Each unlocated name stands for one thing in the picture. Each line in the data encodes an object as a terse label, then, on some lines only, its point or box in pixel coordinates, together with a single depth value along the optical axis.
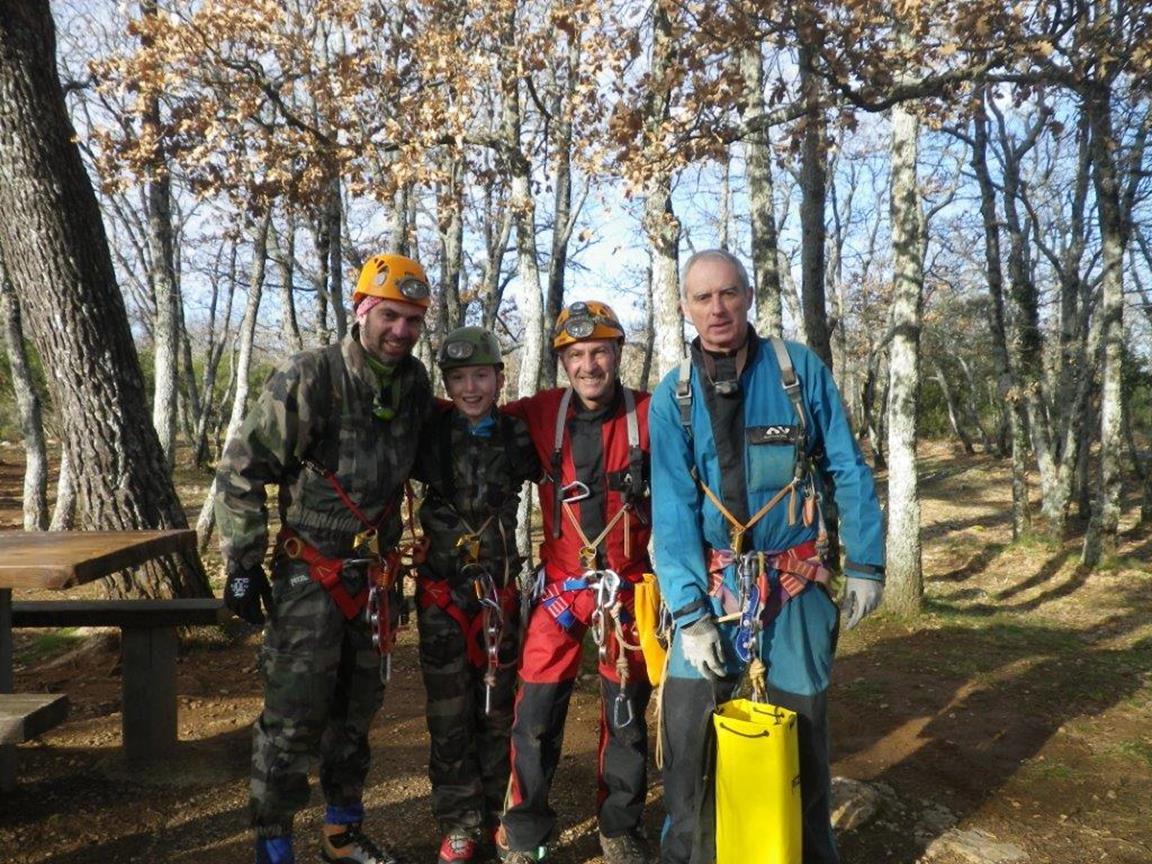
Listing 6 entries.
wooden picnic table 3.36
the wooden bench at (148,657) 4.66
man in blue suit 3.30
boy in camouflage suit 3.79
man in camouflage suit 3.51
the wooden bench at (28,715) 3.10
